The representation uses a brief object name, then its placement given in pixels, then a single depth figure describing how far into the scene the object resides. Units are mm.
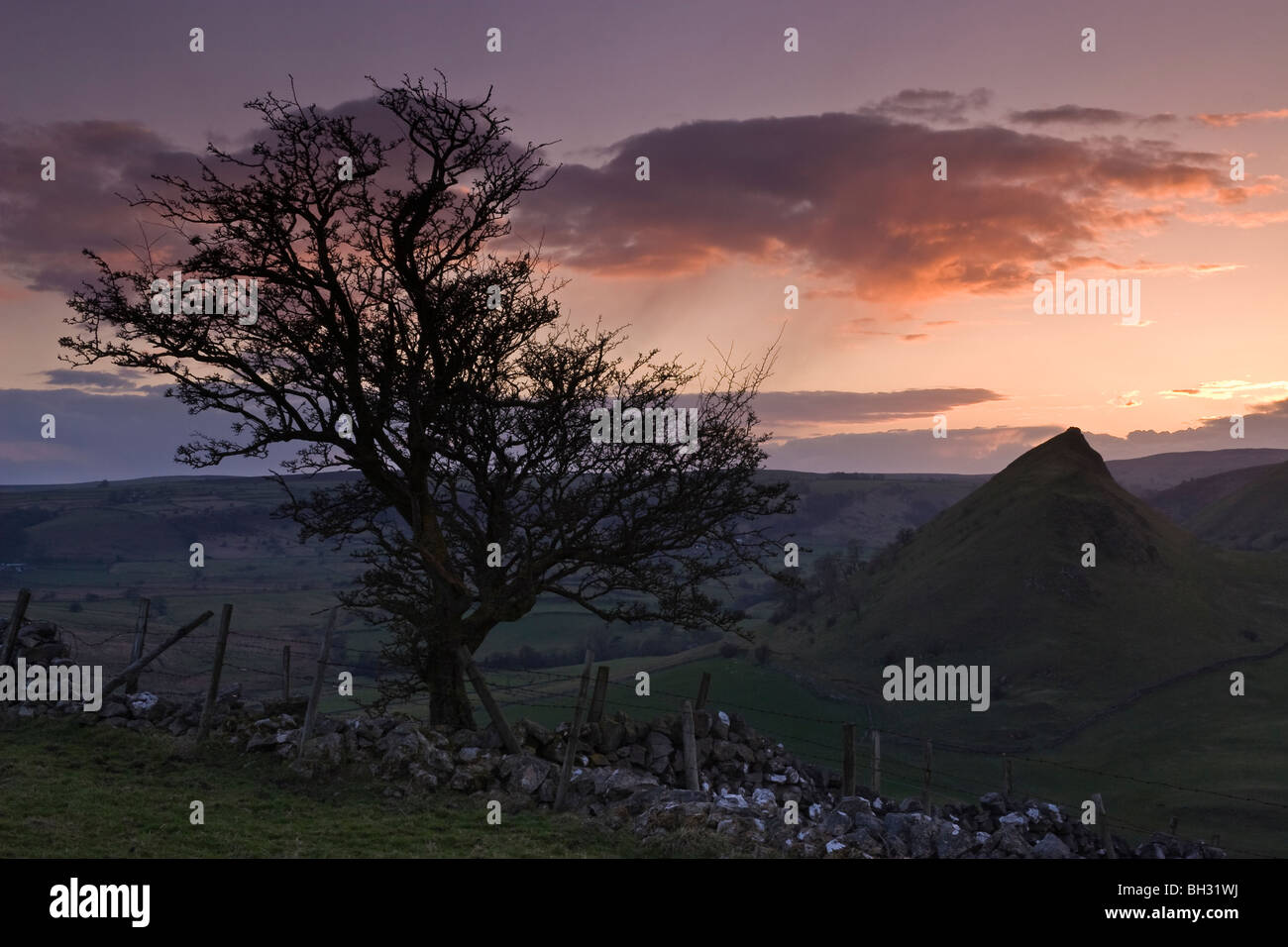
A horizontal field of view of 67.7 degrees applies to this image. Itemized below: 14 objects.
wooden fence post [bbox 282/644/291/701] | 28594
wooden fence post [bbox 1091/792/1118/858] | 25578
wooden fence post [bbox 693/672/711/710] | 28047
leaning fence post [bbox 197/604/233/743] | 22531
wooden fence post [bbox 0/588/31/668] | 26922
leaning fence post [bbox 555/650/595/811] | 19656
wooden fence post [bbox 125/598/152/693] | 26538
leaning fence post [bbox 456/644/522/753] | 21969
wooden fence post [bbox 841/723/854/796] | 26188
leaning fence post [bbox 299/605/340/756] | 20756
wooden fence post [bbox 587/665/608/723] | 24531
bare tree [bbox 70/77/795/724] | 23750
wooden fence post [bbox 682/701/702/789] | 21672
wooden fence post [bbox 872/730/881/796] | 29125
